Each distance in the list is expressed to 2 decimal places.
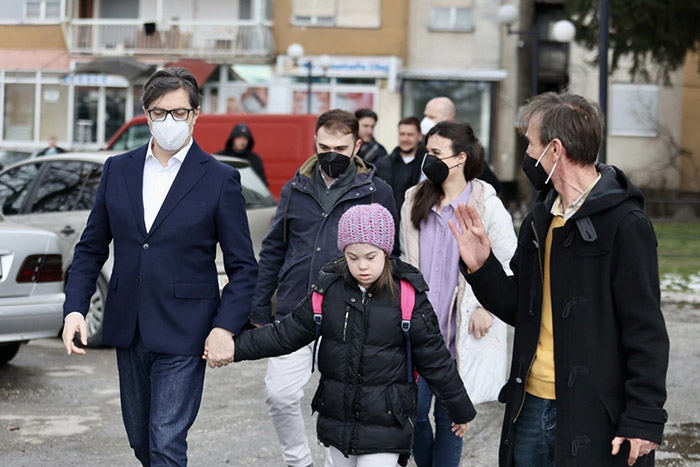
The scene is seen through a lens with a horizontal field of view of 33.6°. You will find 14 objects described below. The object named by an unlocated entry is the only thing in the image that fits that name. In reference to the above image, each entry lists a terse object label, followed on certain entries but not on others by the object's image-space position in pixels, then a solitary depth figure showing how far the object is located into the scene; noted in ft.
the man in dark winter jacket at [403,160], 31.04
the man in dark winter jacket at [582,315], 12.21
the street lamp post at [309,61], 99.30
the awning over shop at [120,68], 117.39
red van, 50.81
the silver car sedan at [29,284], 27.94
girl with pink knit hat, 14.84
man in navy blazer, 15.31
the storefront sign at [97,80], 122.42
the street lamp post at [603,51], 46.66
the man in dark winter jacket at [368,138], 36.14
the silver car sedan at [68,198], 34.76
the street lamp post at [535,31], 76.33
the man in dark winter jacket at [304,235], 19.52
